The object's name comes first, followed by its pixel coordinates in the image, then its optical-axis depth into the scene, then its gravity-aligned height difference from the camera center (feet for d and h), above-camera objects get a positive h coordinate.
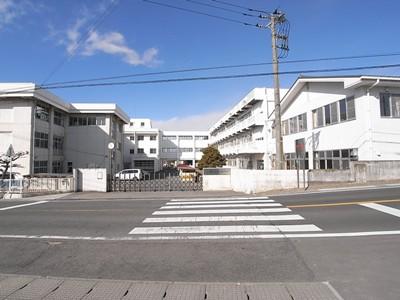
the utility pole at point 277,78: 63.57 +18.82
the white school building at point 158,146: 199.41 +15.69
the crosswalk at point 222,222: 25.55 -5.79
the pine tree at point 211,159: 129.80 +3.12
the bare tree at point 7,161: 82.15 +2.24
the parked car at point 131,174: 113.29 -2.70
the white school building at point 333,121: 61.05 +11.29
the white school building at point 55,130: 92.89 +14.42
